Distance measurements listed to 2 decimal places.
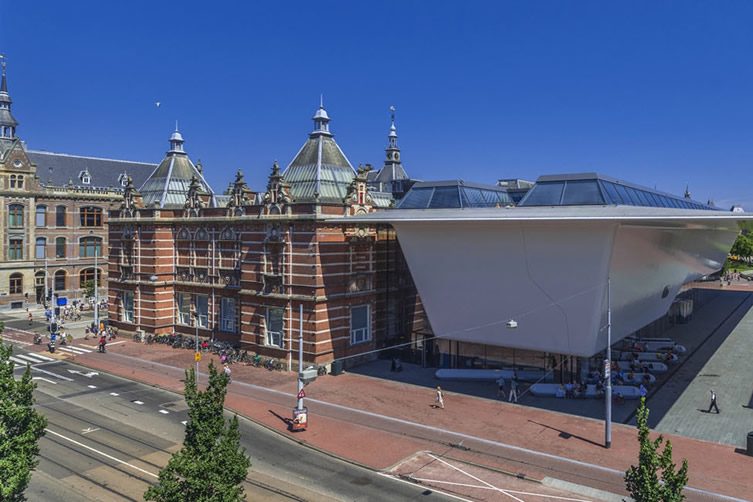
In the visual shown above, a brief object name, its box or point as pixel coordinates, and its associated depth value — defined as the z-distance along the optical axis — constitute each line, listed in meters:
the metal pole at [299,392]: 28.64
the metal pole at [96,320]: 52.90
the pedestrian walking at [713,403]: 31.06
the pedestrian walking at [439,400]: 32.03
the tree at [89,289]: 71.38
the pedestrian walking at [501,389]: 33.91
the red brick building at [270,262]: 39.84
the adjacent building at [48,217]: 69.56
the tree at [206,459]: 13.55
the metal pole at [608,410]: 25.89
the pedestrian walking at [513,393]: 33.03
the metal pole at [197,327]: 40.16
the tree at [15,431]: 15.62
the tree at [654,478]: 12.50
